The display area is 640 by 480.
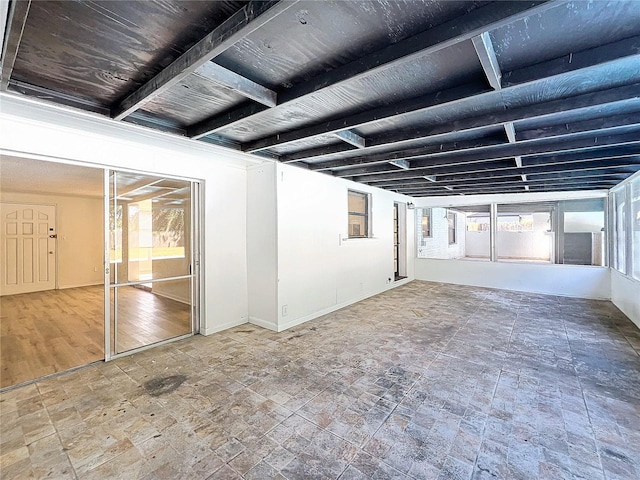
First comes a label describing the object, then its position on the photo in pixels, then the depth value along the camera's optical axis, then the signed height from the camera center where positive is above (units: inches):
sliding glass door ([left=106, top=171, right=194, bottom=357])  131.8 -3.1
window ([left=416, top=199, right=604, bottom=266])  263.0 +7.7
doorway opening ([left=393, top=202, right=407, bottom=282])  313.3 -1.8
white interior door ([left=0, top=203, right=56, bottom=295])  255.6 -5.3
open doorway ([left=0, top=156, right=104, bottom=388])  133.6 -26.5
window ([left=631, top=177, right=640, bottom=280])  168.4 +5.8
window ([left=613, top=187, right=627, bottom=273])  198.7 +5.0
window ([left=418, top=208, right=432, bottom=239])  337.1 +21.0
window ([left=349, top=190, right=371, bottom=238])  239.6 +21.8
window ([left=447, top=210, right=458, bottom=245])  395.2 +14.3
